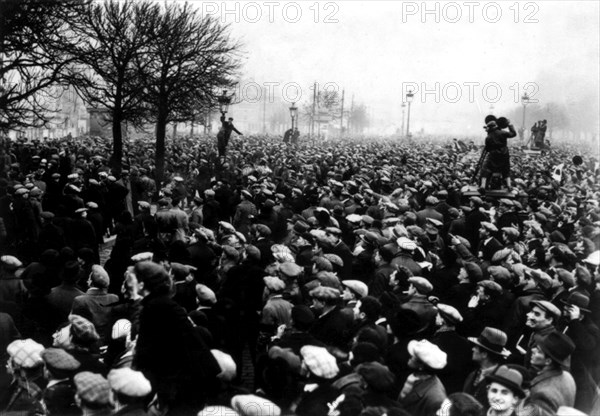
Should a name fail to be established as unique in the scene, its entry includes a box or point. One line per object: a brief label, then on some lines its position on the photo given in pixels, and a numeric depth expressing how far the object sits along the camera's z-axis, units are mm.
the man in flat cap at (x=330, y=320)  5324
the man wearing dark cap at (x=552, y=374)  4297
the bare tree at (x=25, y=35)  10789
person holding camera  16484
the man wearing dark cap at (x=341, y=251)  8258
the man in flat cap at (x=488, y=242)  8688
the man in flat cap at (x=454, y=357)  5195
